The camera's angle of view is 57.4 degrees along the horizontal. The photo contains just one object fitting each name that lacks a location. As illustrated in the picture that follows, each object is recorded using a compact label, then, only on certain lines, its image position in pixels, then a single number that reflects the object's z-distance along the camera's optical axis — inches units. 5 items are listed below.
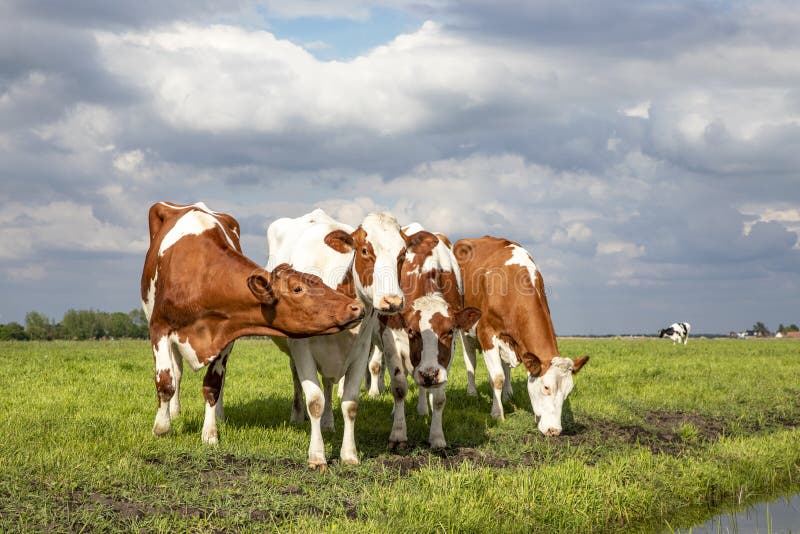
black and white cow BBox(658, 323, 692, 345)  1818.4
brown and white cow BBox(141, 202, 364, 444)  290.0
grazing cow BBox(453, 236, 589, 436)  394.0
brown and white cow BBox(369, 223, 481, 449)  333.7
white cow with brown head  293.1
